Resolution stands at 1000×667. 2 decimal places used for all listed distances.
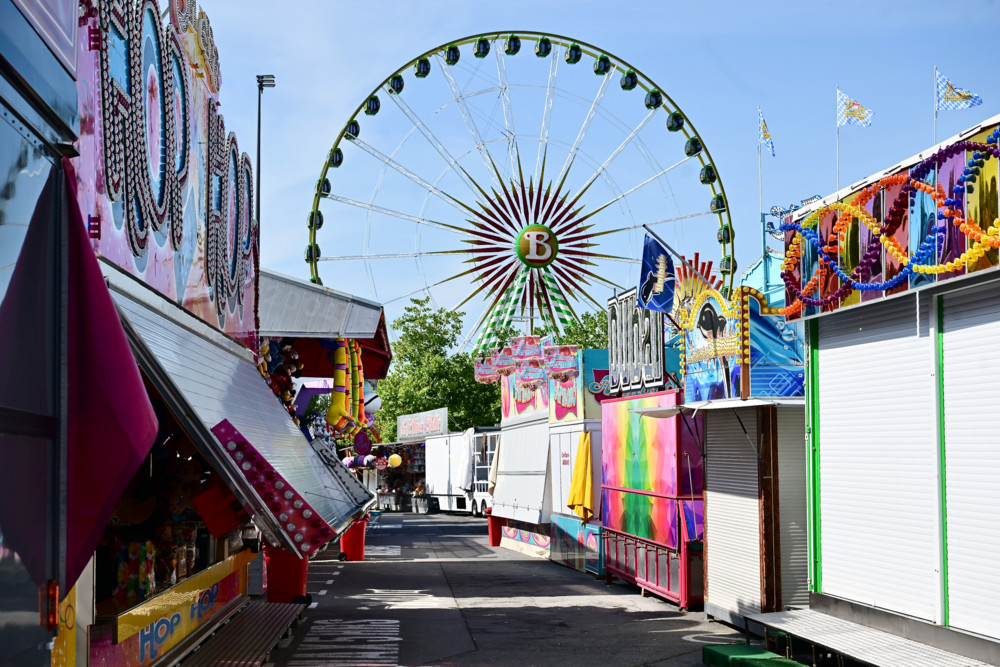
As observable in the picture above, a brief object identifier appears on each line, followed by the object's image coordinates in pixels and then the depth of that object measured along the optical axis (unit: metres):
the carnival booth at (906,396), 7.80
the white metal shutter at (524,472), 22.70
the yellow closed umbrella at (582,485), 19.17
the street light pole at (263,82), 21.55
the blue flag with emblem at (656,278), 14.72
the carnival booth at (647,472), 14.51
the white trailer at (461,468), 36.19
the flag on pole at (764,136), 12.63
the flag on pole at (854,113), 10.52
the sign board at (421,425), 42.91
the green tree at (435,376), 51.19
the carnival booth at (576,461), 19.28
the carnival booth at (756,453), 11.90
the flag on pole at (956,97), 9.14
